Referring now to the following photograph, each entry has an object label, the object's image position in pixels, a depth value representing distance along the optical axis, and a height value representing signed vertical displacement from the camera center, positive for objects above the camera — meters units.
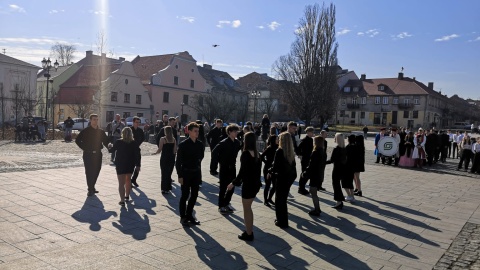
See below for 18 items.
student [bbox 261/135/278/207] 8.24 -0.76
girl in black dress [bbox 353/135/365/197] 9.27 -0.67
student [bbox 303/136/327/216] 7.61 -0.94
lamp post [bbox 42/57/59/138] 27.11 +3.46
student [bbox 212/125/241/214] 7.64 -0.84
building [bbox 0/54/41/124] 39.56 +3.38
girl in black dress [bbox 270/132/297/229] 6.55 -0.83
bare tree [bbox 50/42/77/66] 68.69 +10.31
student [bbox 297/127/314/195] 9.50 -0.60
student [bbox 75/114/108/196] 8.65 -0.84
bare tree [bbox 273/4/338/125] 39.69 +6.00
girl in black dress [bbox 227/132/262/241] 5.92 -0.90
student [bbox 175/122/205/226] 6.48 -0.90
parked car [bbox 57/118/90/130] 34.85 -1.11
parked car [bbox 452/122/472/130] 69.56 +1.55
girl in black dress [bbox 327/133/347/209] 8.35 -0.85
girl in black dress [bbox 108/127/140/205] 7.86 -0.93
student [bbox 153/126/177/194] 9.17 -1.01
